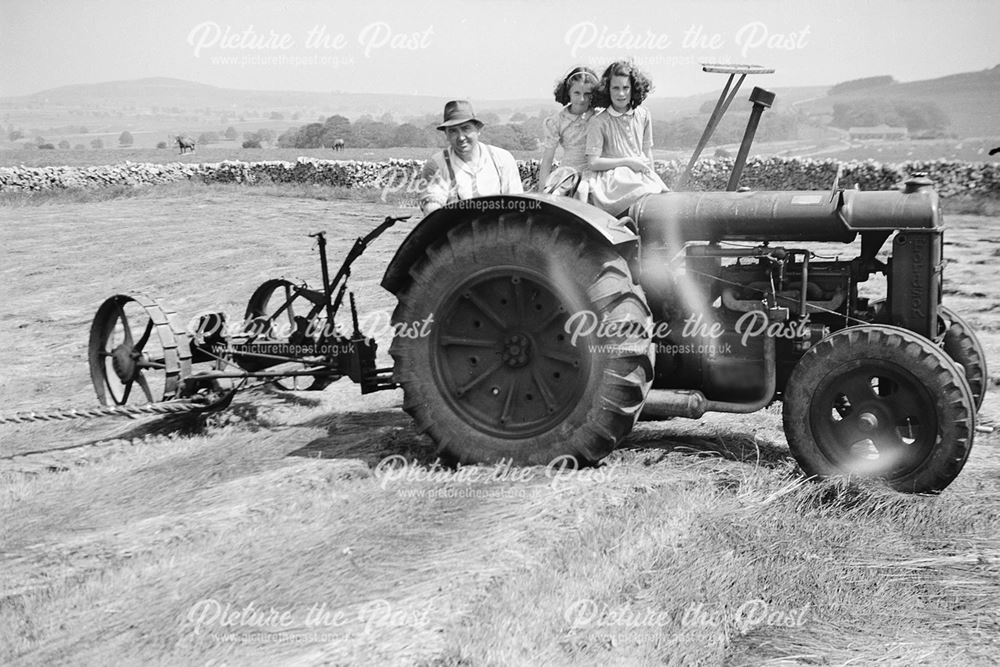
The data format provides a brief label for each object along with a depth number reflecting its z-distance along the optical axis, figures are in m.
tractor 4.48
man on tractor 5.57
